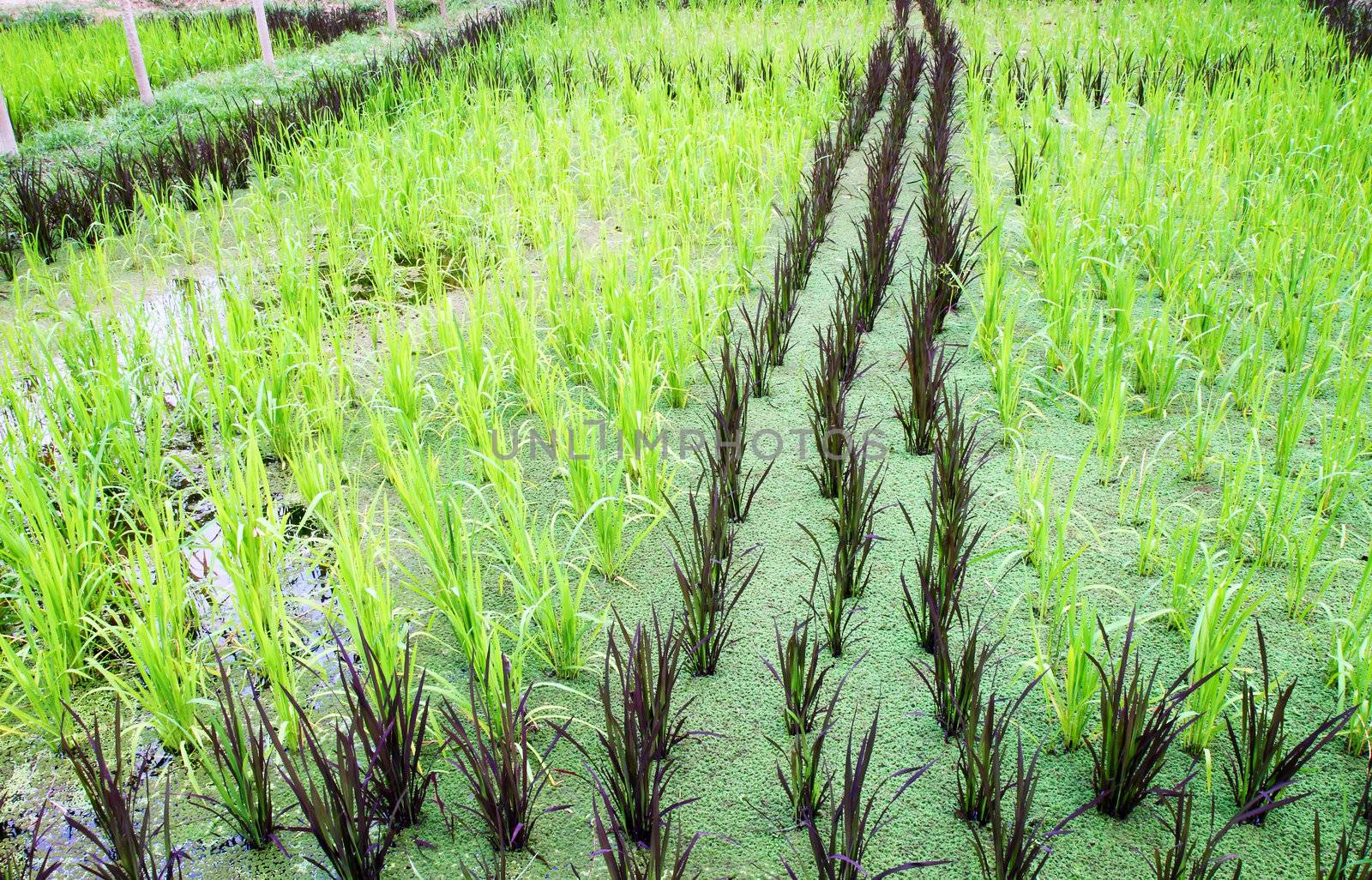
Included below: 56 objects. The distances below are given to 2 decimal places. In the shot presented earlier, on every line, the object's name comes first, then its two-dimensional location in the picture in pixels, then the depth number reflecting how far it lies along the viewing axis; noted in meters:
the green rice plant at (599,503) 1.93
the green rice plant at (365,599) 1.53
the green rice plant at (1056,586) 1.60
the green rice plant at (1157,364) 2.44
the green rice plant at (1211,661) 1.40
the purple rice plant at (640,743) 1.30
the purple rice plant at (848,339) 2.52
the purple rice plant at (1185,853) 1.06
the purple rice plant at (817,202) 3.35
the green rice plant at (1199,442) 2.15
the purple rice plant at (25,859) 1.25
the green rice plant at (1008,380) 2.41
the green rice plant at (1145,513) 1.86
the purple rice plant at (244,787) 1.31
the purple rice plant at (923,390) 2.33
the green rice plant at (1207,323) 2.51
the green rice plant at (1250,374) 2.29
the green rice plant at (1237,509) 1.78
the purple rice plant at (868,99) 5.02
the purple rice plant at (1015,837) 1.10
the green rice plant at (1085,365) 2.47
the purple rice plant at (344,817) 1.17
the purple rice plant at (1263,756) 1.23
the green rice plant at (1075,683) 1.43
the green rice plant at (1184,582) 1.62
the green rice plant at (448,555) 1.62
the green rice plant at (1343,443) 1.93
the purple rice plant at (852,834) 1.10
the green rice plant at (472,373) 2.27
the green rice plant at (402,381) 2.43
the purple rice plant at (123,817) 1.13
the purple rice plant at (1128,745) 1.28
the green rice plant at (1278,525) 1.79
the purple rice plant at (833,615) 1.71
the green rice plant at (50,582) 1.52
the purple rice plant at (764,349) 2.64
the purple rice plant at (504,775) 1.26
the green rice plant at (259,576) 1.51
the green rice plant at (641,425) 2.11
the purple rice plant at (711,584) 1.66
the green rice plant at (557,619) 1.63
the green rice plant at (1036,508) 1.85
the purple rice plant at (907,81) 5.21
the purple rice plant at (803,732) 1.35
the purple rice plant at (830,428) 2.22
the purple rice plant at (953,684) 1.42
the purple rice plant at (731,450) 2.10
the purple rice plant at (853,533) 1.80
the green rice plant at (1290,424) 2.07
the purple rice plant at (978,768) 1.21
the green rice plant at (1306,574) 1.67
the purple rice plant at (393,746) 1.28
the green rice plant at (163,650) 1.46
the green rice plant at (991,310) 2.70
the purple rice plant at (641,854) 1.06
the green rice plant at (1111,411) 2.14
